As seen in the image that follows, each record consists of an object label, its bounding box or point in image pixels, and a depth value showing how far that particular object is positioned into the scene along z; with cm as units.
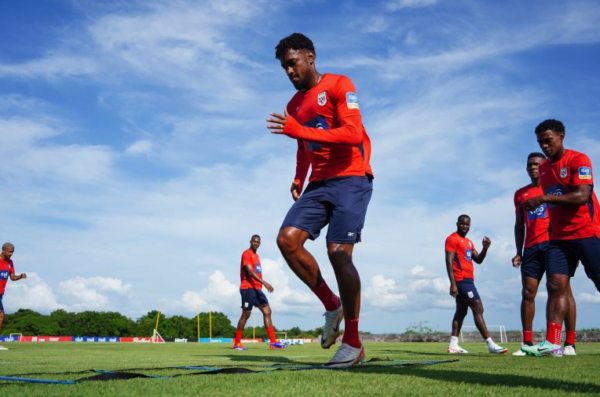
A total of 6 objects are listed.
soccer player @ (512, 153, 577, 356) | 904
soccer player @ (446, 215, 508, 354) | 1095
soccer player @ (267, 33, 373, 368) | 487
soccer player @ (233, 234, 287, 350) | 1458
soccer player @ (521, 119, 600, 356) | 671
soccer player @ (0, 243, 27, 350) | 1425
